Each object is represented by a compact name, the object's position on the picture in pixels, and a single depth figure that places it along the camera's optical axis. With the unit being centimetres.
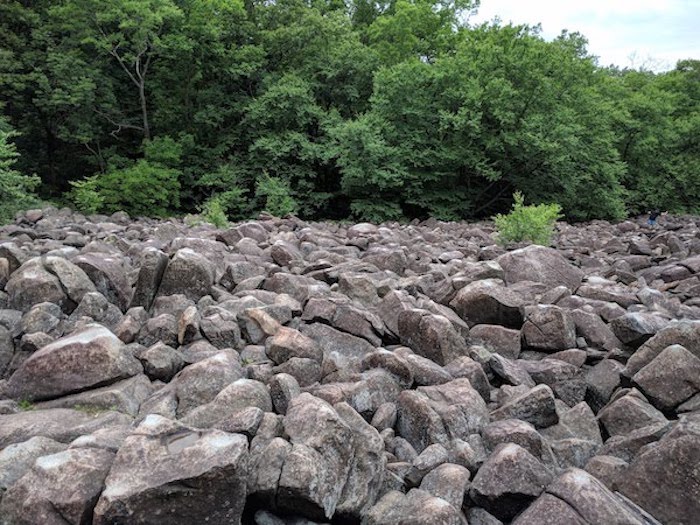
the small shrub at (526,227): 1061
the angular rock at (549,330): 486
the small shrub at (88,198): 1939
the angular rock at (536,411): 370
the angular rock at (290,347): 418
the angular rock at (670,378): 375
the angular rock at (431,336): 450
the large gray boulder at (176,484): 238
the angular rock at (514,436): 322
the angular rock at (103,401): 342
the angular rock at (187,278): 521
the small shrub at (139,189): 2073
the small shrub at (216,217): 1270
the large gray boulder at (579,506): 248
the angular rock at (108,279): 521
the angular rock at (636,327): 466
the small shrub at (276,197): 2080
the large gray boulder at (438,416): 343
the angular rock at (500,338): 489
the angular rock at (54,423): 306
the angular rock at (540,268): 694
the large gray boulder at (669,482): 272
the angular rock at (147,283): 515
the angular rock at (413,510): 261
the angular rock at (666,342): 410
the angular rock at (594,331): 494
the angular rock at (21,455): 267
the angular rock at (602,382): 423
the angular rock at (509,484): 277
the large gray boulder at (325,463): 265
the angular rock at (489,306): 519
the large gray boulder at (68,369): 352
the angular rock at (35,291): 477
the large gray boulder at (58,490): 243
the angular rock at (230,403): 323
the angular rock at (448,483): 282
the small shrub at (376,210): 2039
